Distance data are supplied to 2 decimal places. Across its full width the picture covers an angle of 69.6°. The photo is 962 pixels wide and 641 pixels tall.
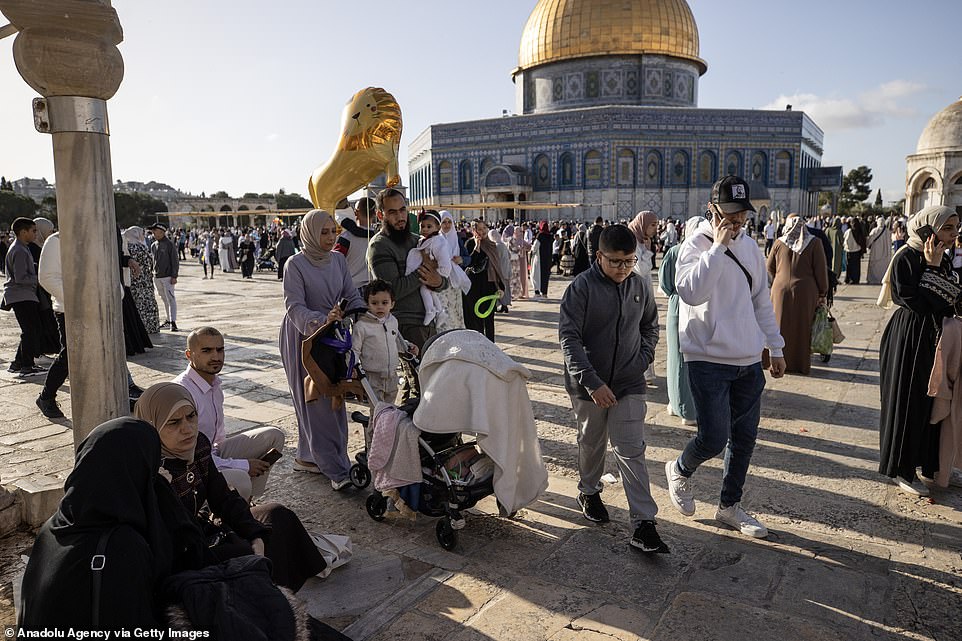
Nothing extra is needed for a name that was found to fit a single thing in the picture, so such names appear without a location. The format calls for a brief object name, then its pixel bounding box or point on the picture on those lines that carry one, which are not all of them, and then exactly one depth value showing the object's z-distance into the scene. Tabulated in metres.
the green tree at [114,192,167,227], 48.25
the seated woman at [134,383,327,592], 2.28
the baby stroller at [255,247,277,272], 22.41
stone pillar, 2.74
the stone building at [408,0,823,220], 36.66
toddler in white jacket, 3.84
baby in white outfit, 4.36
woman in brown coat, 6.48
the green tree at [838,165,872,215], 58.25
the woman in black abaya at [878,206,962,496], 3.70
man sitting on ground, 2.98
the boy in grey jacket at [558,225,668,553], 3.11
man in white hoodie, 3.19
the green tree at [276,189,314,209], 69.38
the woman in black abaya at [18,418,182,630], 1.67
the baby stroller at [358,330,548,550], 3.19
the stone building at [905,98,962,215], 36.06
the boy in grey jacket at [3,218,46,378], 6.59
